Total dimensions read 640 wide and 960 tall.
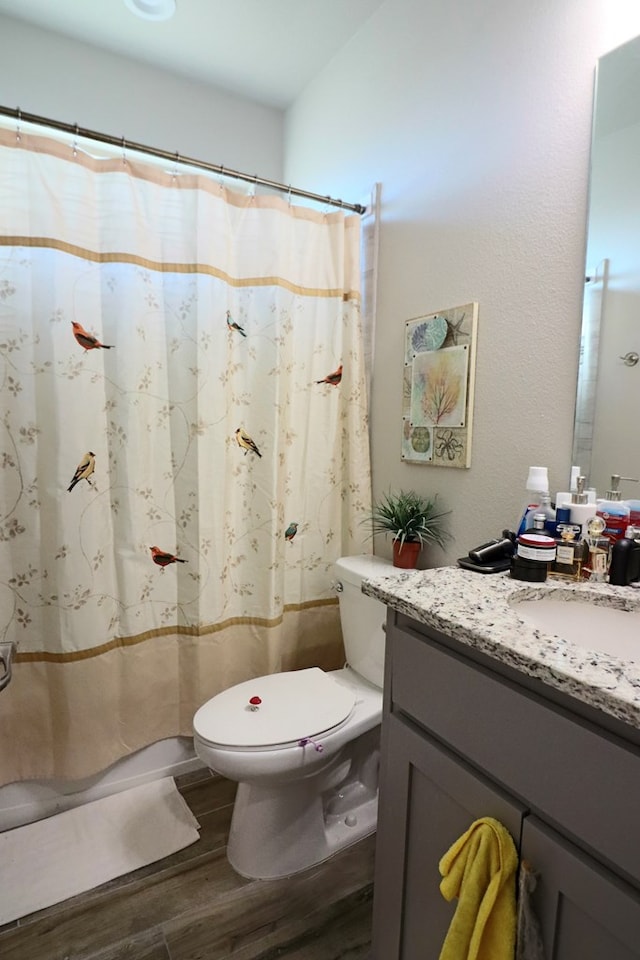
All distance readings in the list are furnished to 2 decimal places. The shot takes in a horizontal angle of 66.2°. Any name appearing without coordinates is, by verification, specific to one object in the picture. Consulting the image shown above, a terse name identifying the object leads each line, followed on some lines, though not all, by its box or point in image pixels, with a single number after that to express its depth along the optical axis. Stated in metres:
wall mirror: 1.04
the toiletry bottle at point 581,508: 1.07
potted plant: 1.54
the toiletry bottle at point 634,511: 1.04
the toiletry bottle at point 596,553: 1.01
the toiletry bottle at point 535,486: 1.14
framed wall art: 1.41
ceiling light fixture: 1.60
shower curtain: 1.42
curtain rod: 1.33
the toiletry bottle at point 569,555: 1.02
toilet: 1.26
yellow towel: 0.68
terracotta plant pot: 1.57
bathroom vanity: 0.60
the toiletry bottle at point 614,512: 1.05
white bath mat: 1.34
